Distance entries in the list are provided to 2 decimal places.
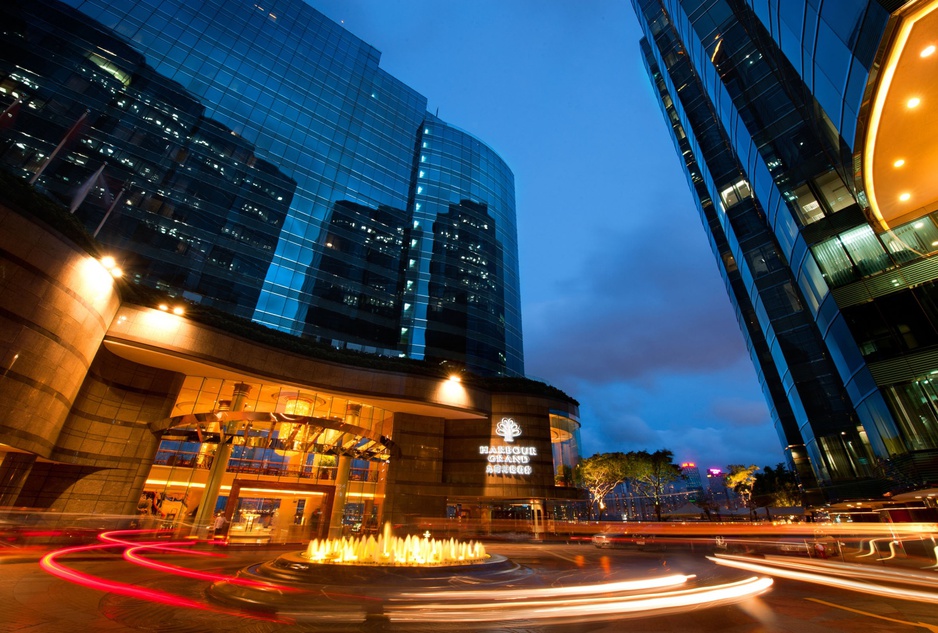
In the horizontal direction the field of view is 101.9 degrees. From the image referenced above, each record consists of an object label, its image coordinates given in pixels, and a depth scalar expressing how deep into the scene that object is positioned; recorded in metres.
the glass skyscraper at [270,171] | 37.66
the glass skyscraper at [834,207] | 10.69
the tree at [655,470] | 48.01
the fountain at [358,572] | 9.03
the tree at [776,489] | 53.59
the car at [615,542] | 26.99
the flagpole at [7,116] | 21.31
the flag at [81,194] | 23.27
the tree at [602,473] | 47.41
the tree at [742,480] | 65.56
